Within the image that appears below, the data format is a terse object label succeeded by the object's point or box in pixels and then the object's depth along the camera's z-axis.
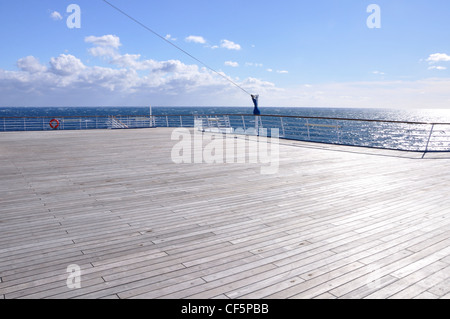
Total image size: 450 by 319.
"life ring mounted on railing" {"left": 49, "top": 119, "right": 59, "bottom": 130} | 13.88
